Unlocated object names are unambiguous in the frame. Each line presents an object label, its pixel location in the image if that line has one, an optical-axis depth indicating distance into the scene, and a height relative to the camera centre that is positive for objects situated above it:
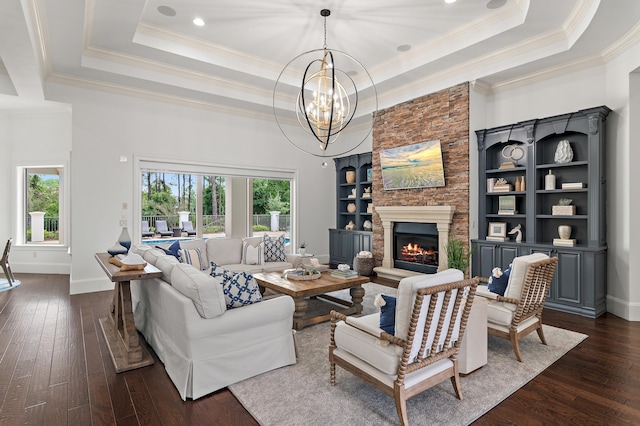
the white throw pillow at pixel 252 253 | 5.96 -0.69
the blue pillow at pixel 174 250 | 5.23 -0.55
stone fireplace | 5.81 +0.67
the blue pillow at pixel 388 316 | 2.43 -0.72
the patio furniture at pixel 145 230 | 6.62 -0.31
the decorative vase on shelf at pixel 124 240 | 4.29 -0.33
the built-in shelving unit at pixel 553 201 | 4.57 +0.18
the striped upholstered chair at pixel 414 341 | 2.22 -0.89
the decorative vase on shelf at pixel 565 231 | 4.90 -0.27
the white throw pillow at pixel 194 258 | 5.27 -0.69
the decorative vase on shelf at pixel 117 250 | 4.09 -0.43
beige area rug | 2.37 -1.38
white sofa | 2.62 -0.98
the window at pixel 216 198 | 6.71 +0.34
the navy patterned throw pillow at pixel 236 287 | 2.88 -0.62
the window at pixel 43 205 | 7.73 +0.19
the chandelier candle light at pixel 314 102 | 4.63 +2.21
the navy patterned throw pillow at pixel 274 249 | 6.17 -0.64
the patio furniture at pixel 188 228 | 7.41 -0.31
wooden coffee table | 4.02 -0.90
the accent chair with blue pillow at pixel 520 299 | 3.17 -0.80
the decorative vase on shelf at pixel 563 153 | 4.91 +0.85
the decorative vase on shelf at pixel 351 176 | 8.60 +0.91
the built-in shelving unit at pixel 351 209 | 8.12 +0.10
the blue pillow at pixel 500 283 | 3.41 -0.70
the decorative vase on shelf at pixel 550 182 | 5.06 +0.44
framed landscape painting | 6.09 +0.87
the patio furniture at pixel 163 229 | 6.94 -0.31
